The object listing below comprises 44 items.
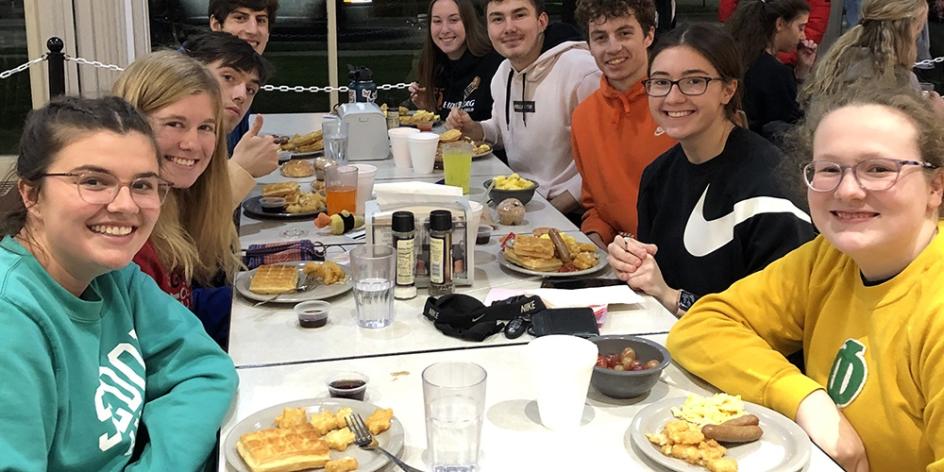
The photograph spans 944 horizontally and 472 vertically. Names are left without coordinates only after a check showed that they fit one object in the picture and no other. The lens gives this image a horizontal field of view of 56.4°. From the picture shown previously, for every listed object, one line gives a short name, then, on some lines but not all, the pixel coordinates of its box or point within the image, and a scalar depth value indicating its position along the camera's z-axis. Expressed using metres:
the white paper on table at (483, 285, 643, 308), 2.03
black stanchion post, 4.46
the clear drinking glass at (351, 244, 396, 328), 1.95
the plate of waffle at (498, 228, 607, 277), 2.32
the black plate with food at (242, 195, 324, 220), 2.88
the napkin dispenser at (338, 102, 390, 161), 3.73
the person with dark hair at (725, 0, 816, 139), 4.67
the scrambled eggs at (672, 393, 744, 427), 1.44
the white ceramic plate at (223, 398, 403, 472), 1.33
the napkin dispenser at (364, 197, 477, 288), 2.19
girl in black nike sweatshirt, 2.18
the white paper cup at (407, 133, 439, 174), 3.46
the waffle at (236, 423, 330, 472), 1.30
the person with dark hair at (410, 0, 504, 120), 4.94
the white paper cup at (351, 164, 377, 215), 2.96
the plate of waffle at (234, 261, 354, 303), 2.12
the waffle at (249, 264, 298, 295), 2.12
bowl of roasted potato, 2.96
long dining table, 1.40
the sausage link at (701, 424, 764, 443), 1.38
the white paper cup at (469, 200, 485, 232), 2.23
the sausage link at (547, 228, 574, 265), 2.35
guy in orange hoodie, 3.23
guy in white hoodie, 3.86
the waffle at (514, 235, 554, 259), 2.34
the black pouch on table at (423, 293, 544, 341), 1.90
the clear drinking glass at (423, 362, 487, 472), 1.32
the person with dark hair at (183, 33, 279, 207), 2.96
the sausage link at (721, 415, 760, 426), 1.41
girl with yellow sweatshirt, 1.45
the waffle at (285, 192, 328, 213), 2.91
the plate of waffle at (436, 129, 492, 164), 3.71
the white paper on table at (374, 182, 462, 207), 2.26
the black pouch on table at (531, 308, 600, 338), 1.88
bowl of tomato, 1.55
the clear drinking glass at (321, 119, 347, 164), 3.63
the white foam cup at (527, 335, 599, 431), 1.44
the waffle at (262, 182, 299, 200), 3.02
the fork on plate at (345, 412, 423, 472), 1.32
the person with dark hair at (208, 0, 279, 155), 4.21
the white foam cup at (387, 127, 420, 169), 3.52
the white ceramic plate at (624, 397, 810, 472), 1.33
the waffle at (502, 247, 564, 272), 2.31
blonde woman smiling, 2.11
